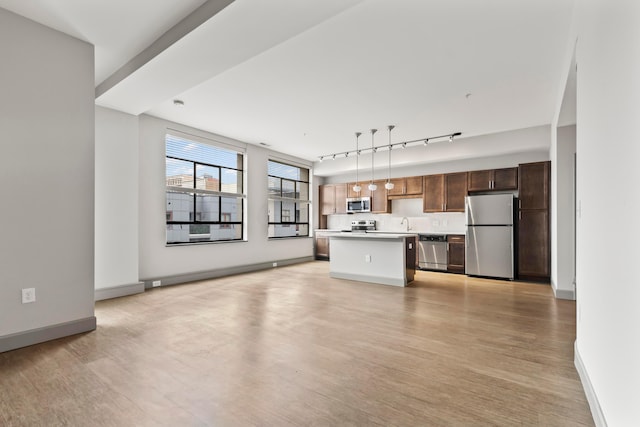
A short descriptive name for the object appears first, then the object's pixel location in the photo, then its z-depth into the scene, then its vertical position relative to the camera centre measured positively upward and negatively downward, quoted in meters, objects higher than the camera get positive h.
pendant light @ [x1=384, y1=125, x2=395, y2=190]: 5.54 +1.15
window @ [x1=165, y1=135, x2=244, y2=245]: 5.54 +0.42
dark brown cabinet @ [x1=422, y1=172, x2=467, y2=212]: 6.80 +0.49
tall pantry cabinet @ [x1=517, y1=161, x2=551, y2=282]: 5.47 -0.14
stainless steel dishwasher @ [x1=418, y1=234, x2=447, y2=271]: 6.78 -0.86
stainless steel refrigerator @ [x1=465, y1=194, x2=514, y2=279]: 5.88 -0.44
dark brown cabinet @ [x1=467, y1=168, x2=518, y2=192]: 6.25 +0.71
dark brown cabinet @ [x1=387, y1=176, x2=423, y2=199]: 7.42 +0.64
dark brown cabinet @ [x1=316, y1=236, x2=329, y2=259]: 8.70 -0.95
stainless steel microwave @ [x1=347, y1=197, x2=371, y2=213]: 8.23 +0.26
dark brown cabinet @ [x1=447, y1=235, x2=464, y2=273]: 6.54 -0.87
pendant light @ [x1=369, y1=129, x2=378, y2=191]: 5.84 +1.59
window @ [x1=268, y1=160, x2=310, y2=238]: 7.77 +0.37
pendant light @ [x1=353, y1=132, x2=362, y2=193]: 6.07 +1.53
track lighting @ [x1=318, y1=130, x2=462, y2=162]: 6.17 +1.55
